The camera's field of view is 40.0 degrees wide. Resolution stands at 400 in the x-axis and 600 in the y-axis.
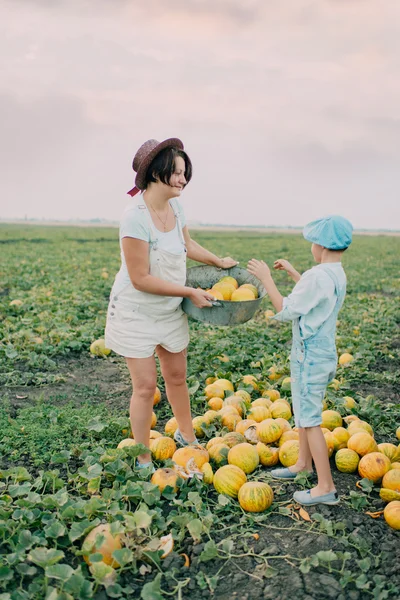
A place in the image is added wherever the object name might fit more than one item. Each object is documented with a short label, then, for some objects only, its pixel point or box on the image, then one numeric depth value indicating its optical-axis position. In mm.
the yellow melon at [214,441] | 3904
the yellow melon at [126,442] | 3848
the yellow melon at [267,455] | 3834
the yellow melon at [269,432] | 3980
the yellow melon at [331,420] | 4242
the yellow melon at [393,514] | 3141
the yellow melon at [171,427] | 4273
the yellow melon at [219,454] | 3764
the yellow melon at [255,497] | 3252
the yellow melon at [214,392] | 4914
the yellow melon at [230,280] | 3939
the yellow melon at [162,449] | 3842
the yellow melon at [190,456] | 3650
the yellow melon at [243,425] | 4109
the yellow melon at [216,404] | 4707
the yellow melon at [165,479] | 3365
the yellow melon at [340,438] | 3896
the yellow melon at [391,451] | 3843
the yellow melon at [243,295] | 3660
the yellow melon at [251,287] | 3803
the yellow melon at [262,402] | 4602
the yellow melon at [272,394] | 4909
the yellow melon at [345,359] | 6179
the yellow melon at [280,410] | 4402
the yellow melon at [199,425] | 4262
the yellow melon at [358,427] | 4012
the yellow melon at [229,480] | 3416
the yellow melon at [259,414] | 4340
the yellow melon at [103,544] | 2713
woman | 3402
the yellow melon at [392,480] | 3436
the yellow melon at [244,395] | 4767
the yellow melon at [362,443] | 3779
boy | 3262
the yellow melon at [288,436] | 3949
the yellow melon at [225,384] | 4992
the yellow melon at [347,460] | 3736
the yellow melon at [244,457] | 3670
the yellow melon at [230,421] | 4254
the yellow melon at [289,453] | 3760
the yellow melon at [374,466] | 3598
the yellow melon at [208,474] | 3553
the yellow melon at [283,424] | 4105
